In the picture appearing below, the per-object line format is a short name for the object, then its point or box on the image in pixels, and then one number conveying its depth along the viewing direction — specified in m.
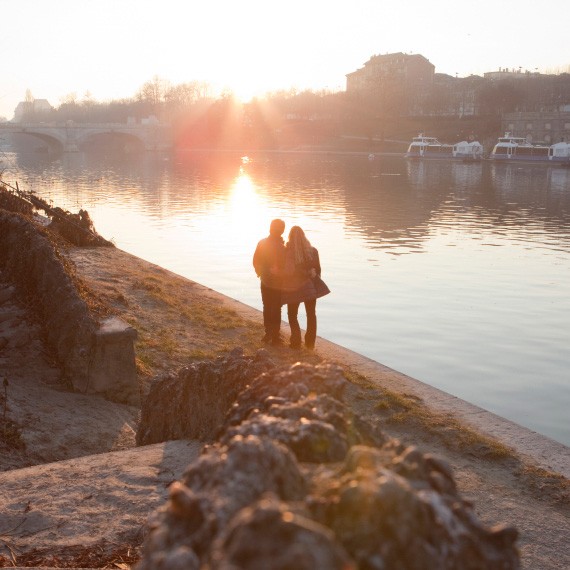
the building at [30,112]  188.25
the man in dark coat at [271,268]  10.39
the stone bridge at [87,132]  108.44
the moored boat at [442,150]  97.69
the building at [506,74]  153.95
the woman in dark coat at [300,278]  10.30
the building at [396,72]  144.12
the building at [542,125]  107.62
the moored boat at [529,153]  87.69
